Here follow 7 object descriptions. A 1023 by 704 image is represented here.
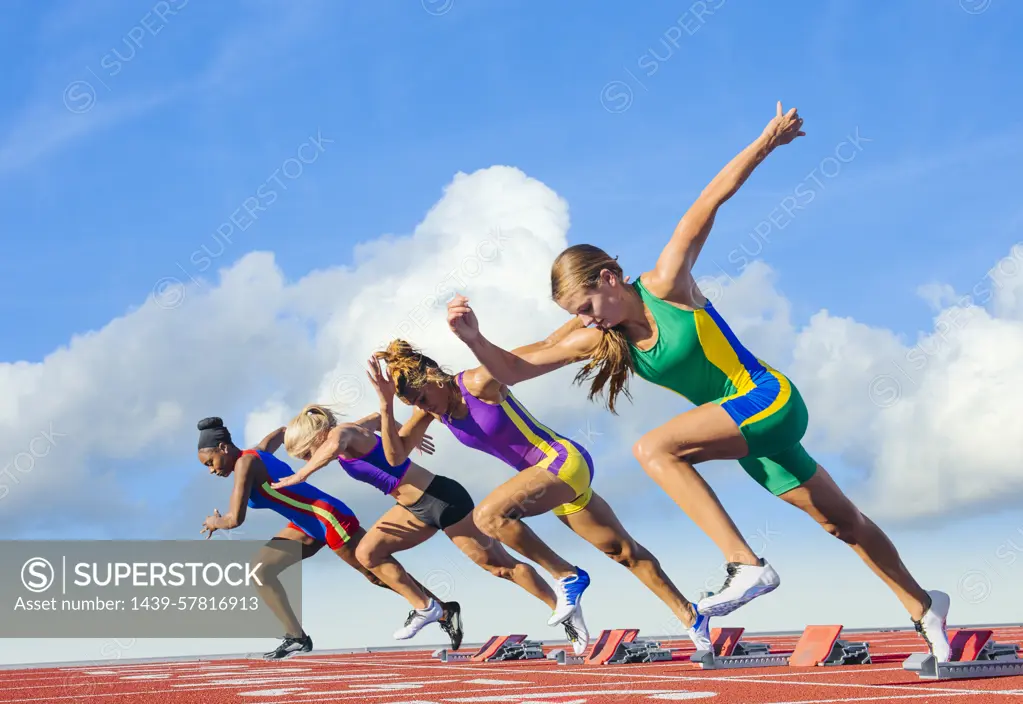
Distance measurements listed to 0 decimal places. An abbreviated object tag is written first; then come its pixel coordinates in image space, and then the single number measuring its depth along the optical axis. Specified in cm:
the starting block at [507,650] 1955
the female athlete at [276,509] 1941
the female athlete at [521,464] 1465
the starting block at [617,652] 1650
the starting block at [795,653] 1426
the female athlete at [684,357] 897
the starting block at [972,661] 1085
